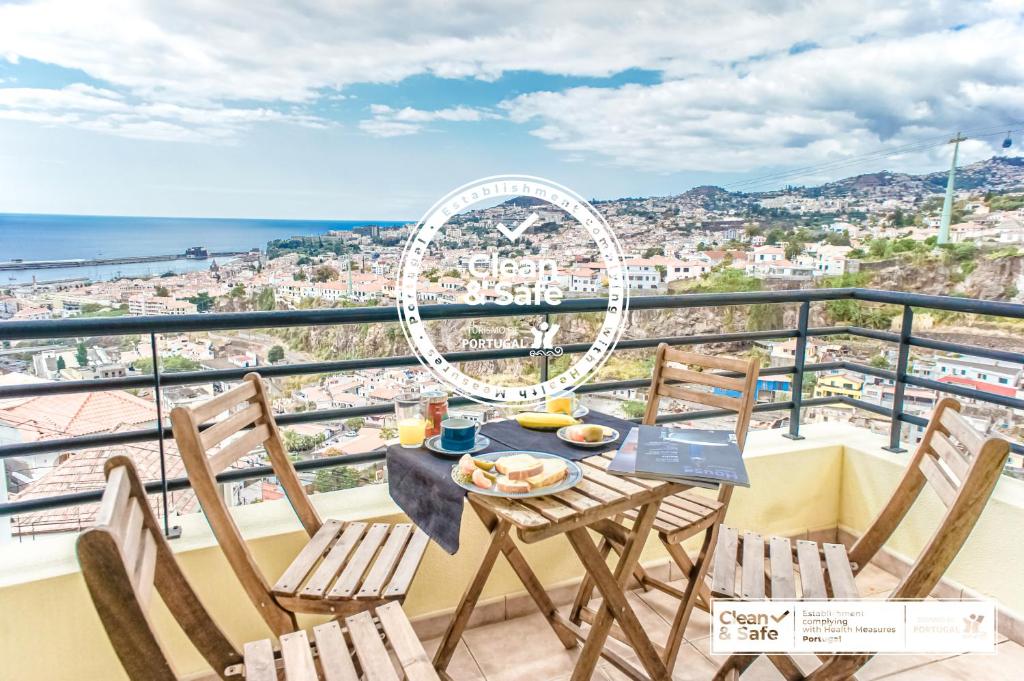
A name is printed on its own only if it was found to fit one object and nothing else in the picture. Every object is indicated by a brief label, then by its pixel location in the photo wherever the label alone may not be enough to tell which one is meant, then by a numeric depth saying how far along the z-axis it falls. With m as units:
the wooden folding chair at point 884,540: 1.35
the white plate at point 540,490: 1.40
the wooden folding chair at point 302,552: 1.47
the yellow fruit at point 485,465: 1.52
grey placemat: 1.52
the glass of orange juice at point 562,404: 2.03
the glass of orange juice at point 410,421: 1.81
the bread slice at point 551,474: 1.44
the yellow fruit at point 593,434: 1.79
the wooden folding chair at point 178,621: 0.88
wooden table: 1.36
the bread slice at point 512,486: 1.42
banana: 1.93
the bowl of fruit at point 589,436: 1.77
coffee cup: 1.72
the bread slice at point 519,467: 1.45
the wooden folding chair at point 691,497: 1.90
